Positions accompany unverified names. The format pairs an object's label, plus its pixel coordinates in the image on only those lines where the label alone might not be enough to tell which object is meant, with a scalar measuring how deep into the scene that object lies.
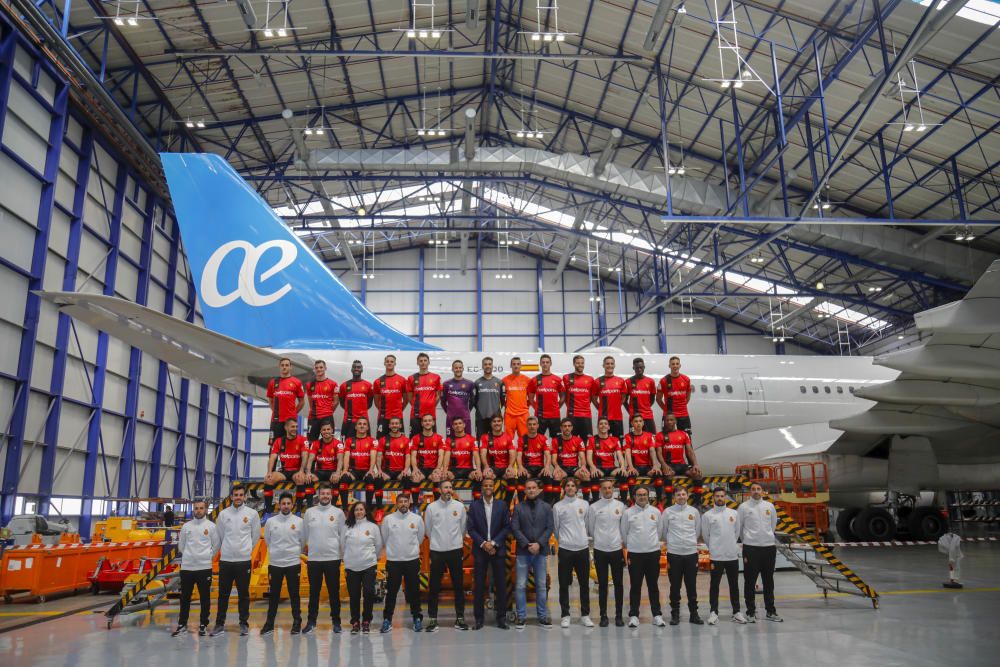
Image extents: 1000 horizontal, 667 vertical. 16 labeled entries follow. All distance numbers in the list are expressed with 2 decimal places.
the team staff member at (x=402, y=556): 8.22
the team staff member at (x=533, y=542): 8.41
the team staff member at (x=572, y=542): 8.51
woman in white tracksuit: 8.30
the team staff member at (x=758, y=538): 8.79
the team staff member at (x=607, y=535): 8.59
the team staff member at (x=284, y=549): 8.35
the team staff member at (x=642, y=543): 8.55
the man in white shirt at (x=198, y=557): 8.26
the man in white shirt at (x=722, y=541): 8.77
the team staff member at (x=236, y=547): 8.30
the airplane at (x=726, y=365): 11.23
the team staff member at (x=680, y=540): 8.66
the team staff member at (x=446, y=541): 8.36
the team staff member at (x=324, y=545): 8.29
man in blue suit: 8.34
